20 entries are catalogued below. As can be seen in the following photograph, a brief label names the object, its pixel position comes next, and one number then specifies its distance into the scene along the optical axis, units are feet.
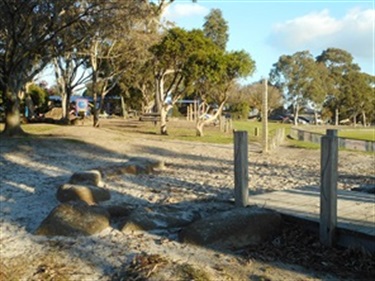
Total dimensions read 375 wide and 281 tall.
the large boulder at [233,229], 16.51
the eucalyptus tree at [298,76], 225.97
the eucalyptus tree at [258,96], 225.76
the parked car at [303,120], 259.02
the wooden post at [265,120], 52.95
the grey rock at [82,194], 22.34
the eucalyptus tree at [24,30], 52.32
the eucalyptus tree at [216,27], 196.75
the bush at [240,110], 211.41
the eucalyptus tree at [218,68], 69.62
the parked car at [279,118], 252.30
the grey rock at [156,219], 18.43
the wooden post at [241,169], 20.99
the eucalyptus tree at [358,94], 242.99
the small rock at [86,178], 26.27
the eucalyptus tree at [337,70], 245.86
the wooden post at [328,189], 16.34
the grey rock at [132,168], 31.53
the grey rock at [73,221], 17.74
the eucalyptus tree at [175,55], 71.77
